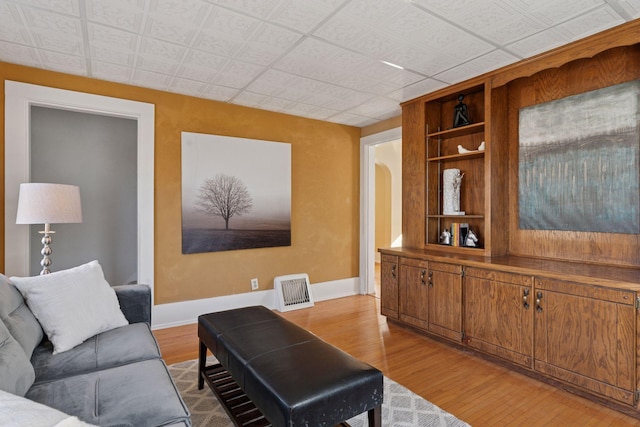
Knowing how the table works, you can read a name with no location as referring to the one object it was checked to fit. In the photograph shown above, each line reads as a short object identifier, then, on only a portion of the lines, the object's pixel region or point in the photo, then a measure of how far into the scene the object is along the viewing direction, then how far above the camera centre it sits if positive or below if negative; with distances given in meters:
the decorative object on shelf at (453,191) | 3.54 +0.25
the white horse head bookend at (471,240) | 3.35 -0.25
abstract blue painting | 2.44 +0.42
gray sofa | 1.30 -0.75
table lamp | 2.48 +0.10
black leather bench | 1.40 -0.74
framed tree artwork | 3.76 +0.27
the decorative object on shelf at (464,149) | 3.23 +0.66
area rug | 1.97 -1.22
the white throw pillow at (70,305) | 1.89 -0.53
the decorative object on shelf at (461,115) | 3.41 +1.03
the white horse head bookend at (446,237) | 3.60 -0.25
